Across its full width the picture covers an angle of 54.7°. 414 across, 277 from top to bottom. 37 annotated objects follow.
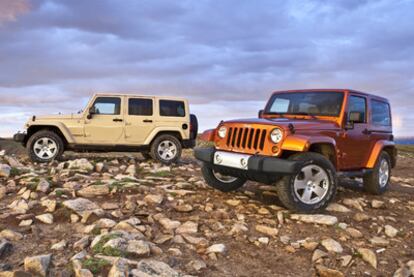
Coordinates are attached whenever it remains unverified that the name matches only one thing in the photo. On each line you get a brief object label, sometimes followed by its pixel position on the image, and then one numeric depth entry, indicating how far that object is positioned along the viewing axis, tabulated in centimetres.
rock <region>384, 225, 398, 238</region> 573
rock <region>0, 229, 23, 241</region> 461
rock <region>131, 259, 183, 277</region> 379
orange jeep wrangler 583
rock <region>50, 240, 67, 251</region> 434
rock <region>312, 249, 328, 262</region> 462
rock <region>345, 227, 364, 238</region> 549
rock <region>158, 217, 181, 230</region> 523
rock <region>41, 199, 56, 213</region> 554
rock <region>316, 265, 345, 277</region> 425
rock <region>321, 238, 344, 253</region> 487
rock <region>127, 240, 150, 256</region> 424
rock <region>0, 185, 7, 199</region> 649
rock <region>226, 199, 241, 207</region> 646
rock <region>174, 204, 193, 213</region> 592
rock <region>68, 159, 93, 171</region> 912
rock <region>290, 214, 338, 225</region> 567
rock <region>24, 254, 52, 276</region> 377
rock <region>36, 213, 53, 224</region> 515
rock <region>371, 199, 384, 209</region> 716
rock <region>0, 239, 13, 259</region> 421
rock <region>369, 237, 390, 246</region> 531
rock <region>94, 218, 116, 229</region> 495
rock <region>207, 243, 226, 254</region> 454
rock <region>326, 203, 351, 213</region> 655
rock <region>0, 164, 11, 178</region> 771
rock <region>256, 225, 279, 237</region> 525
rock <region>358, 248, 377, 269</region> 470
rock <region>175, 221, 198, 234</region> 511
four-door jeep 1103
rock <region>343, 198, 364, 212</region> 687
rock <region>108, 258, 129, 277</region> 367
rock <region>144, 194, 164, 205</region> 620
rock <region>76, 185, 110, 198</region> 644
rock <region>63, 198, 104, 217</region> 540
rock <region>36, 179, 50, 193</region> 658
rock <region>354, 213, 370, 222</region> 621
